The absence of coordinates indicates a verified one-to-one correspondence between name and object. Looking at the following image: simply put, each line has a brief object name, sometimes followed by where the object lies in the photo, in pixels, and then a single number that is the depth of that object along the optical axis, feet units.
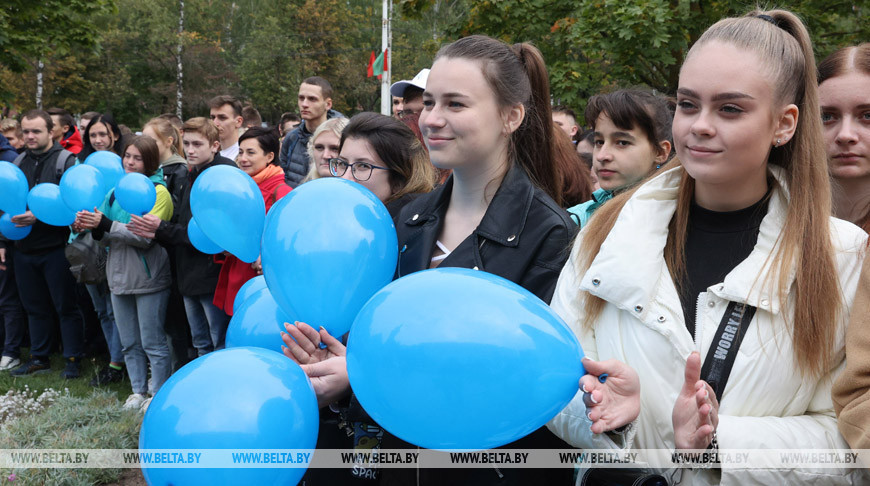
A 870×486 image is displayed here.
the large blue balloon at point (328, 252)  6.61
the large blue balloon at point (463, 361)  4.67
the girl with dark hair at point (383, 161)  9.55
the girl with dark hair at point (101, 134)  21.44
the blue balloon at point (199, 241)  14.20
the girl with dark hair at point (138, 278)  16.76
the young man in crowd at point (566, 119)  19.81
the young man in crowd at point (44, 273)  20.12
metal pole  56.56
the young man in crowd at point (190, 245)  16.02
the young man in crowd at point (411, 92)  14.38
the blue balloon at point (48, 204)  16.71
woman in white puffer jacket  5.00
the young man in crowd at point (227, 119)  20.93
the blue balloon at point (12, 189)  17.43
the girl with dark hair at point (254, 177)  15.17
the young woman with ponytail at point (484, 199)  6.58
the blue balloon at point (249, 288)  8.85
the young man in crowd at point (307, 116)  20.74
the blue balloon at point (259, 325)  7.63
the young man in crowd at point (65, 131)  23.70
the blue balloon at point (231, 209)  10.34
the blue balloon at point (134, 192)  15.07
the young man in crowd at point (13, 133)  28.84
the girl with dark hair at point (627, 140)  10.64
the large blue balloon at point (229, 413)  5.35
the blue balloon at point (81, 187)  15.66
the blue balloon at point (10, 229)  18.71
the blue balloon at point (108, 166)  16.55
